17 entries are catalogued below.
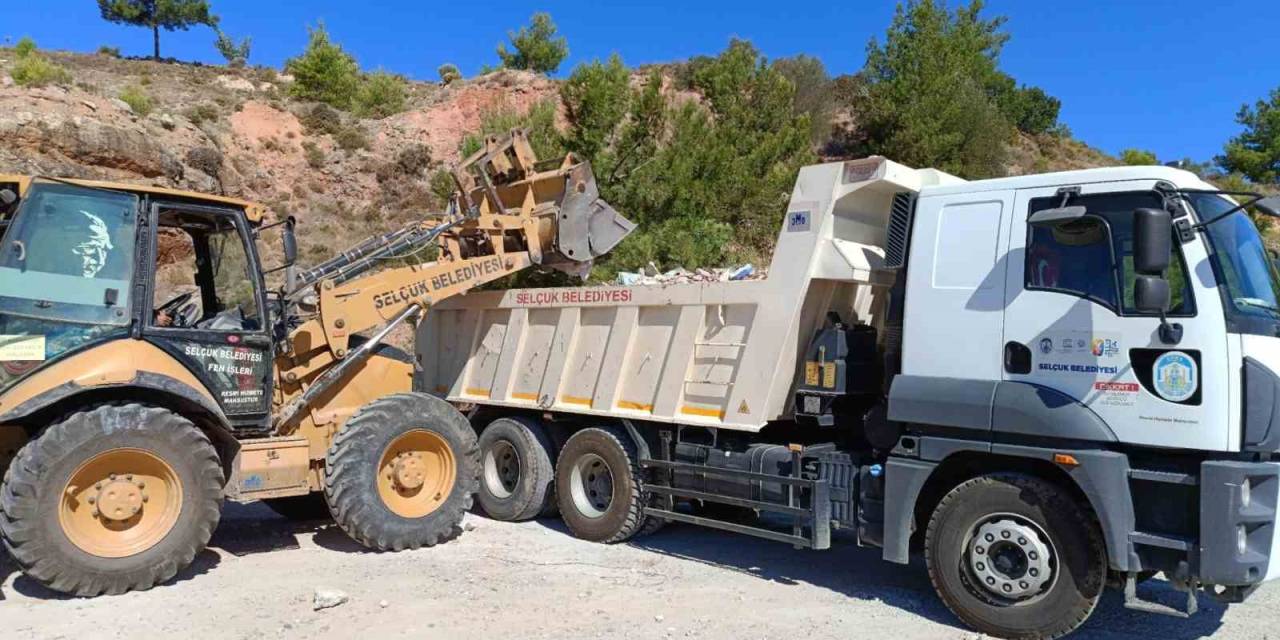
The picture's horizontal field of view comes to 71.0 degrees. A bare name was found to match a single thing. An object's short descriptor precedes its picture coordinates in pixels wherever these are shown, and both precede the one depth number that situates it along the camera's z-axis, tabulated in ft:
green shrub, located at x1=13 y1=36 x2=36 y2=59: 124.43
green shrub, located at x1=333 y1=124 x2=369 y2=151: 119.65
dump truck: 15.44
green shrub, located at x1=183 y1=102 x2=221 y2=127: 110.05
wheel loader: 18.92
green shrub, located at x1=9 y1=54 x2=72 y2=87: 93.66
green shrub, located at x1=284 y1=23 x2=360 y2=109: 136.98
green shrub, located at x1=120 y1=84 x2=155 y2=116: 98.12
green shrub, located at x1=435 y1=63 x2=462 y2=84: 161.34
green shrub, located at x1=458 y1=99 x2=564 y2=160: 44.39
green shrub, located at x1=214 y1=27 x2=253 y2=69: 164.66
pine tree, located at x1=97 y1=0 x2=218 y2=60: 160.76
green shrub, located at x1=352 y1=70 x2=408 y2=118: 135.54
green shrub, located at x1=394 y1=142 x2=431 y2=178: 118.52
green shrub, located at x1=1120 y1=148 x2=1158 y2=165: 129.63
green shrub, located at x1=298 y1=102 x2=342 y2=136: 122.72
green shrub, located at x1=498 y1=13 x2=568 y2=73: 170.91
